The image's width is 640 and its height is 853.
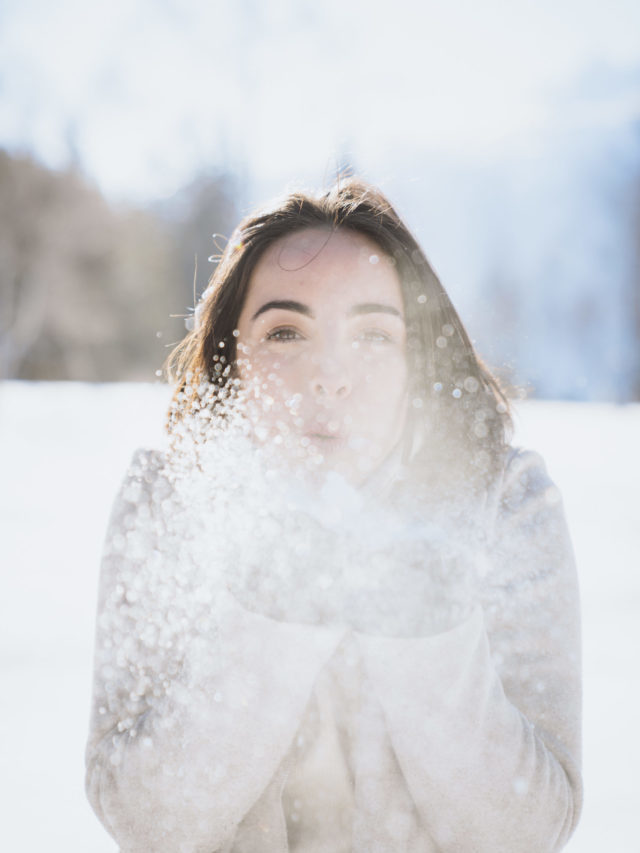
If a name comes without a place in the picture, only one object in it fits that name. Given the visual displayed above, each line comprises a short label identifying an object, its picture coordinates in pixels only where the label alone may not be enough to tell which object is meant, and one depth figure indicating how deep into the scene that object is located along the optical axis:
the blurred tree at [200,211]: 27.61
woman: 0.96
